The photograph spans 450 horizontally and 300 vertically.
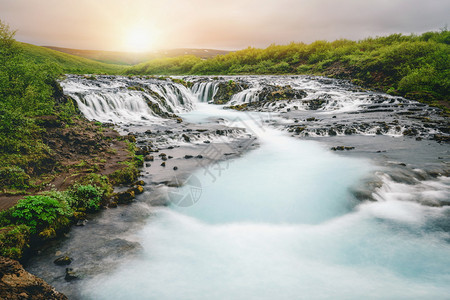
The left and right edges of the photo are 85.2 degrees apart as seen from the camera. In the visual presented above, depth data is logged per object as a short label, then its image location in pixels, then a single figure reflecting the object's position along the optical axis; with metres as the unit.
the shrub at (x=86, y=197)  6.58
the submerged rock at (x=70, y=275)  4.49
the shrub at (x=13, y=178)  6.58
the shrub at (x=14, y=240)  4.65
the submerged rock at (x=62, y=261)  4.80
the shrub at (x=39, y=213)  5.27
